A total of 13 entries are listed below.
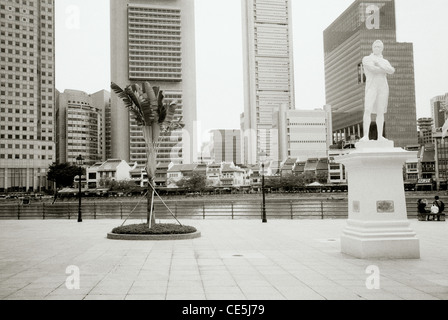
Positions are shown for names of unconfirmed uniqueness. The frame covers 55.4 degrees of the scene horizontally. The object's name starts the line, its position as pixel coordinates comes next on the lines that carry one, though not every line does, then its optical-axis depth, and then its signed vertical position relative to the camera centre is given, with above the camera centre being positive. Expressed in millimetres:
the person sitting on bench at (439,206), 20609 -1627
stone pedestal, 9945 -798
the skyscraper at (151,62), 153125 +42443
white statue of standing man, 10492 +2116
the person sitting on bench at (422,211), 21044 -1883
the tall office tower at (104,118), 174250 +24729
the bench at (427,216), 20766 -2176
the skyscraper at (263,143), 168625 +13268
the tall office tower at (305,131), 157750 +16163
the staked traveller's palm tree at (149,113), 15875 +2441
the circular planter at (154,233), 14508 -1954
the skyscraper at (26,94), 103375 +22367
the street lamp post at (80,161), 23938 +1035
